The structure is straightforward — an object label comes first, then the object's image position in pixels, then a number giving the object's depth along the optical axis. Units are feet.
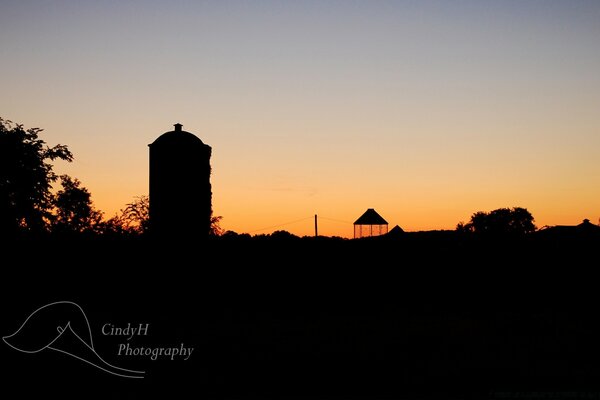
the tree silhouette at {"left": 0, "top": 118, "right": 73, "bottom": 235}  132.36
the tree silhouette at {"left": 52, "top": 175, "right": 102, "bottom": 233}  175.22
